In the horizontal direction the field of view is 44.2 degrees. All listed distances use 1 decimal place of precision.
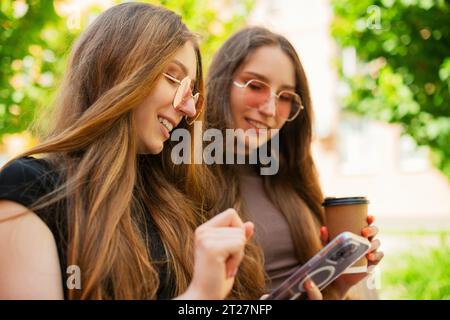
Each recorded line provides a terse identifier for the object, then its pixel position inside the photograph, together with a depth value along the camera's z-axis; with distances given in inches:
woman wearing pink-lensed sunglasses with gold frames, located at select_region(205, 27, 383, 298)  73.0
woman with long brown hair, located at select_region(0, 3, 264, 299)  41.3
